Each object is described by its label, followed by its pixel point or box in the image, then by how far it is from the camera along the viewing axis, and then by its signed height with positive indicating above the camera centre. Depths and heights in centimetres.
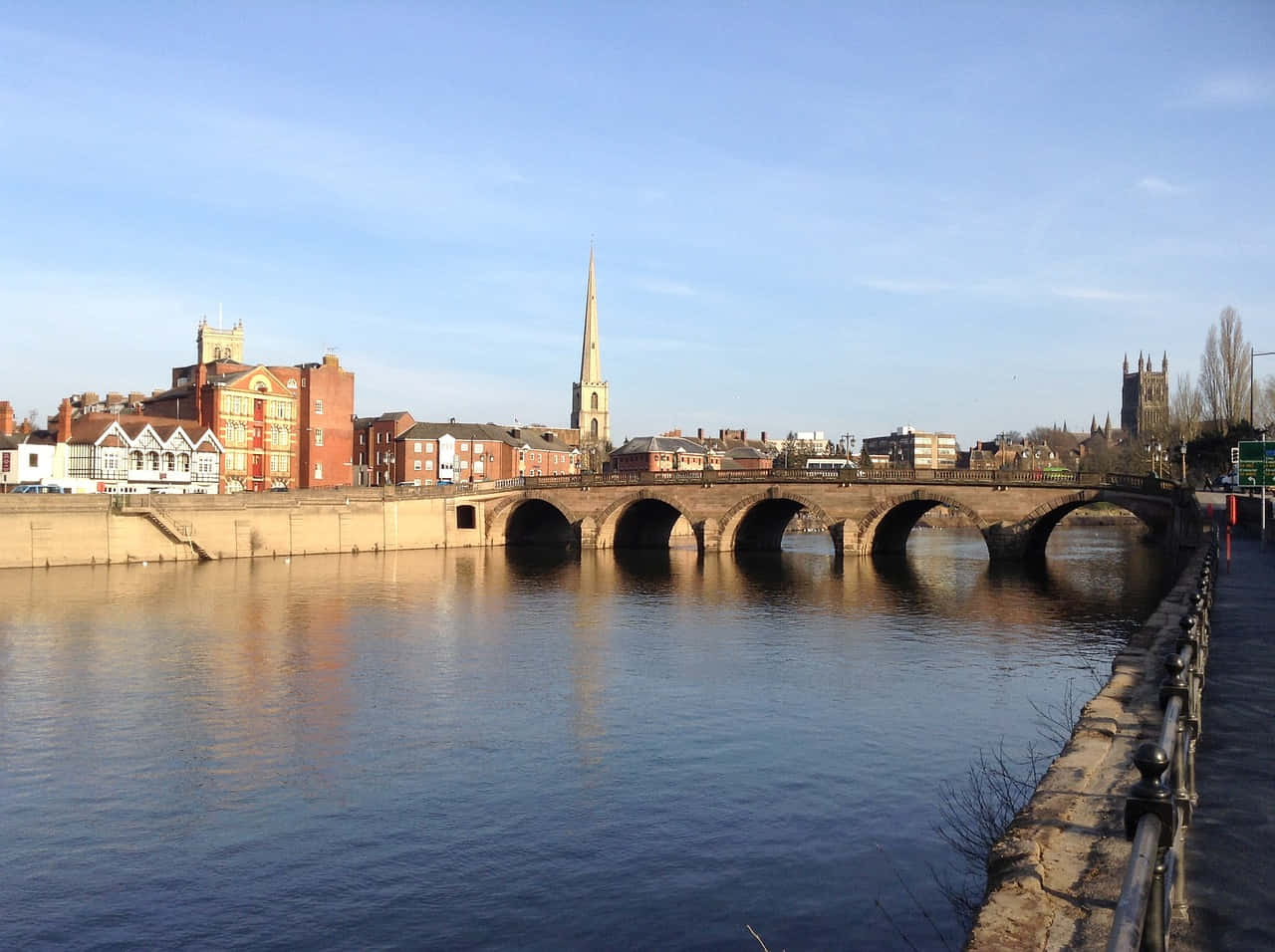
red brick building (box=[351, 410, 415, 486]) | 11606 +177
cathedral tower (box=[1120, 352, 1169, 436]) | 11852 +676
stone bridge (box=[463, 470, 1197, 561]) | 6612 -318
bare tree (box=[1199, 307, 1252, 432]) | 9206 +784
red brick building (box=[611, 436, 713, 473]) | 14438 +115
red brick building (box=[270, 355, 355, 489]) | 9681 +411
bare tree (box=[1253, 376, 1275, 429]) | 9694 +513
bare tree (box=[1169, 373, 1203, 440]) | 10056 +489
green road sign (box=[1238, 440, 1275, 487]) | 5612 -6
